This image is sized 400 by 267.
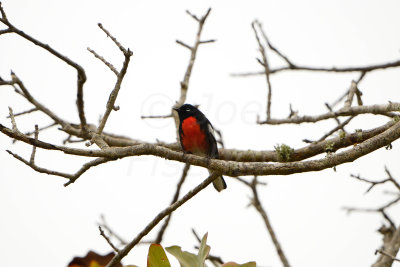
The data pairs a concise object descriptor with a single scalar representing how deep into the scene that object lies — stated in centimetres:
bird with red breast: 1230
